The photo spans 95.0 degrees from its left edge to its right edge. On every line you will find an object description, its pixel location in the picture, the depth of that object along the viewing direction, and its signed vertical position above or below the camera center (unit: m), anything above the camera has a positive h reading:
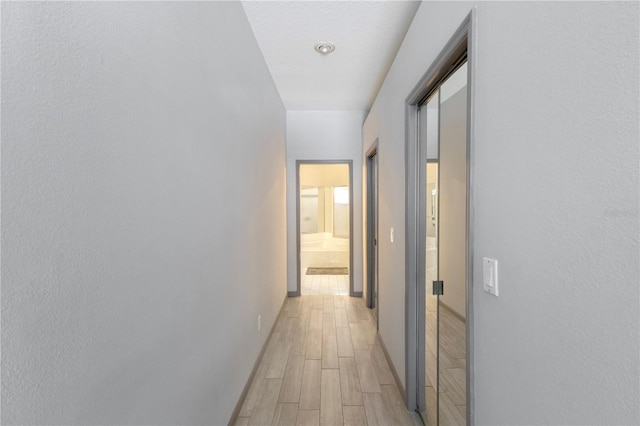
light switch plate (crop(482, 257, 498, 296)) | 0.93 -0.20
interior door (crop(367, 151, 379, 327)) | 3.79 -0.15
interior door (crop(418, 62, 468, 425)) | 1.33 -0.16
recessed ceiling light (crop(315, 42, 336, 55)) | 2.46 +1.42
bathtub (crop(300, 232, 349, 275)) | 6.38 -0.97
